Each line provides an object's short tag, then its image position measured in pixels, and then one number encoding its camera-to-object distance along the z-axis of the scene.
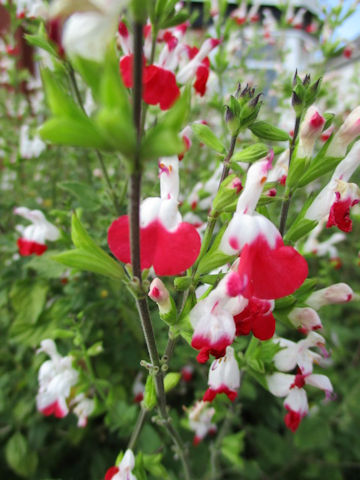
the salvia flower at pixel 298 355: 0.12
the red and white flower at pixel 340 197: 0.09
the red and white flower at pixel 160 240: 0.07
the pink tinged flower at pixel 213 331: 0.08
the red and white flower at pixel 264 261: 0.07
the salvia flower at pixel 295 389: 0.12
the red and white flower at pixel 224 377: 0.10
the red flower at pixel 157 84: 0.10
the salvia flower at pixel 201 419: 0.17
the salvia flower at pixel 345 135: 0.10
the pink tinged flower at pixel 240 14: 0.33
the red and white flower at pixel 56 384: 0.15
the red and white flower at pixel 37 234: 0.18
